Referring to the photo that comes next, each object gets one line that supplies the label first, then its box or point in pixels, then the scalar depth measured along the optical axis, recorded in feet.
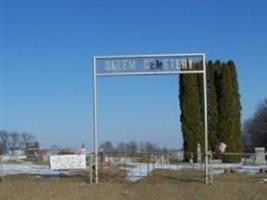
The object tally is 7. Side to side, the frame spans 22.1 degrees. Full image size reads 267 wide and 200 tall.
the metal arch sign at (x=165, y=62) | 72.95
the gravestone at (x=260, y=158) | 129.08
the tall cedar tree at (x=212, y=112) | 145.48
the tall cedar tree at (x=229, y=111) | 143.64
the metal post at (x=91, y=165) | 73.60
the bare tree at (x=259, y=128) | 264.52
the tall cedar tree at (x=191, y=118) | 141.49
